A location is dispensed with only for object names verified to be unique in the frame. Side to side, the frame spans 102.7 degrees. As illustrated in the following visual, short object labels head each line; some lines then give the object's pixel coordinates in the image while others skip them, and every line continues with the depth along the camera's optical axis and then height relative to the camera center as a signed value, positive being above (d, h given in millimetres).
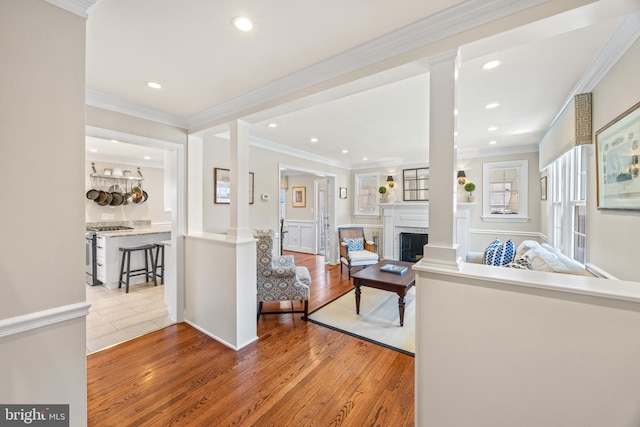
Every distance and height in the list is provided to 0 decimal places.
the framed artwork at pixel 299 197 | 7547 +446
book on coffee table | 3464 -785
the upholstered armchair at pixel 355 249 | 4875 -773
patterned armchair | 2992 -809
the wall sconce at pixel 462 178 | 5068 +689
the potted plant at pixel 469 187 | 4852 +492
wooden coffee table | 2982 -845
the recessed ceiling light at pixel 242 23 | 1451 +1091
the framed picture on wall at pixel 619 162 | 1460 +332
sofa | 2148 -460
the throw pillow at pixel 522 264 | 2262 -459
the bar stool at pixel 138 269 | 4176 -918
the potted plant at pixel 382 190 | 5922 +517
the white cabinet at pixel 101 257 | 4215 -788
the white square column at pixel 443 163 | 1438 +285
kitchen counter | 4196 -373
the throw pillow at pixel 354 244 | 5289 -667
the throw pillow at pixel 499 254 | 2982 -495
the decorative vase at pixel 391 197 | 6043 +361
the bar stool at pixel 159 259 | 4457 -909
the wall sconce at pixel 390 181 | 5949 +726
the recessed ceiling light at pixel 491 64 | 1924 +1137
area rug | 2697 -1319
